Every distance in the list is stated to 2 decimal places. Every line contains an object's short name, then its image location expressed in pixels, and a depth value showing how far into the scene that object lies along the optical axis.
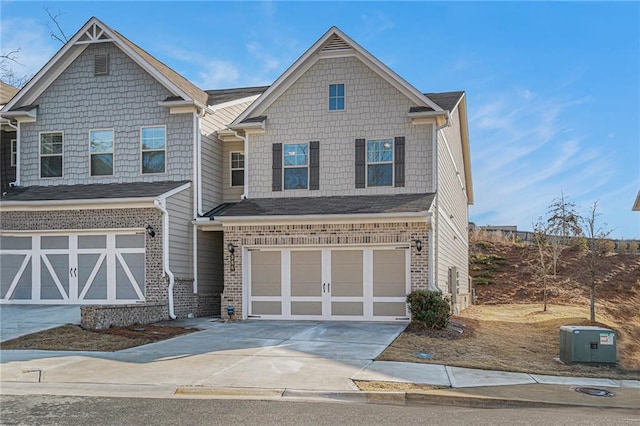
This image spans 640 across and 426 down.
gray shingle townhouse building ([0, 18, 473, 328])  17.72
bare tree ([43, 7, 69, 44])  29.27
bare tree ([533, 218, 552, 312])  26.87
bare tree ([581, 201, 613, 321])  17.58
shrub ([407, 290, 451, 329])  15.67
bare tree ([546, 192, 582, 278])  30.93
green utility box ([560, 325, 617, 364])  12.32
